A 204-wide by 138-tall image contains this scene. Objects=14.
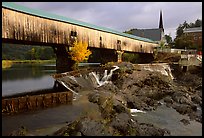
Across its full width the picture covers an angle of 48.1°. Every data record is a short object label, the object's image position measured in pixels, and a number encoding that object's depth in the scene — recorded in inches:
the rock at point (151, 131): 467.5
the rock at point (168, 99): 777.6
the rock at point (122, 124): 466.0
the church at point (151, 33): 2856.8
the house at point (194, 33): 2587.6
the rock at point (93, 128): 422.5
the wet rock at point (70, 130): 420.2
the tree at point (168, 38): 3548.5
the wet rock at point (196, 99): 797.9
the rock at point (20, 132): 423.0
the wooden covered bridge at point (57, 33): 757.3
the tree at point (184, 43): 2072.0
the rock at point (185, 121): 579.5
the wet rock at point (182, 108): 680.9
